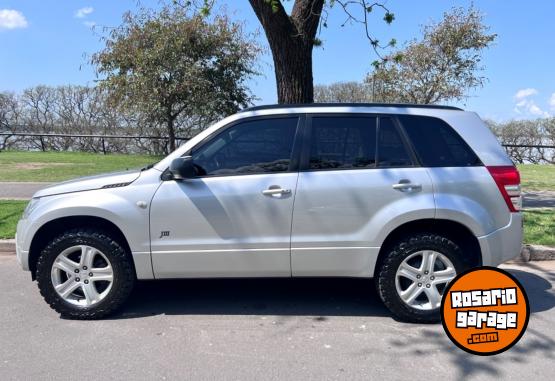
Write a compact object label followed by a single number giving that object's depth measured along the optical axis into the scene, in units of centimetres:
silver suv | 395
